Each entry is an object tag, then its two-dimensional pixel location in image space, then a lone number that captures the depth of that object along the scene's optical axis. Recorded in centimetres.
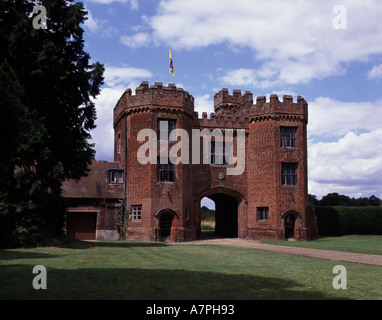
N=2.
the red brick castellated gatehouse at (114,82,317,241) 2902
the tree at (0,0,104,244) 1748
